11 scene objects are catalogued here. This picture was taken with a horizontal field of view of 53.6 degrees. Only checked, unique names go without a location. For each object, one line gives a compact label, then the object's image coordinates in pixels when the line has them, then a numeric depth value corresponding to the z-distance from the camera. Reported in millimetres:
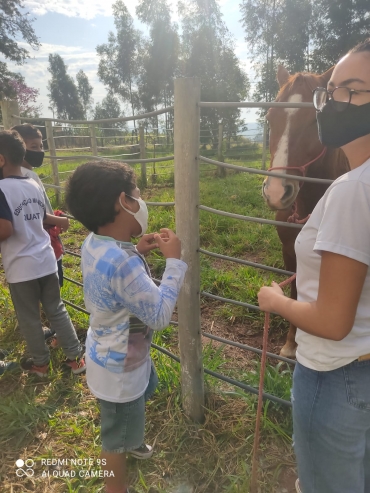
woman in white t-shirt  771
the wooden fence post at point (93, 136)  6515
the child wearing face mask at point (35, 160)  2562
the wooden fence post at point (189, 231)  1614
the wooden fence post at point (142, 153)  8859
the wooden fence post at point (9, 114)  3287
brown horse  2057
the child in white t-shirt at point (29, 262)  2143
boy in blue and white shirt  1261
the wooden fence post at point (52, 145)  6449
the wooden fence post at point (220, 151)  10797
